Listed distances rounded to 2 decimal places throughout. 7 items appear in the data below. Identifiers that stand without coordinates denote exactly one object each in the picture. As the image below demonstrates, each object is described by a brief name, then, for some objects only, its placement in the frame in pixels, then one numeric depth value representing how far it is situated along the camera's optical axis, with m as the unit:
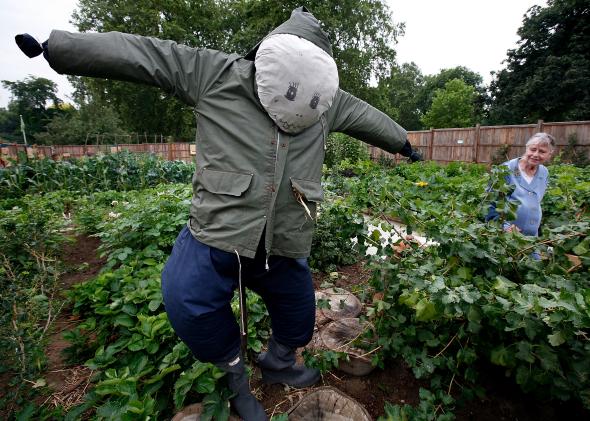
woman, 2.52
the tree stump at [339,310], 2.18
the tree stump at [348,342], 1.71
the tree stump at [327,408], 1.38
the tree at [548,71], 18.56
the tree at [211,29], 18.75
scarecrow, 1.19
